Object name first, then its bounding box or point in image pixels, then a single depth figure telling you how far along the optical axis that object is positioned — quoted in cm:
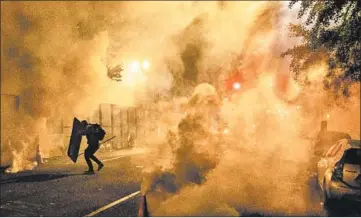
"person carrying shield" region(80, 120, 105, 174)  995
